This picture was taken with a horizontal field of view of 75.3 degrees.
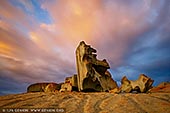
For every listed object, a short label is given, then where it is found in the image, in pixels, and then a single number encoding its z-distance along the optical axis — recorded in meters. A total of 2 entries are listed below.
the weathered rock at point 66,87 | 9.10
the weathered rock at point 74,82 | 9.27
